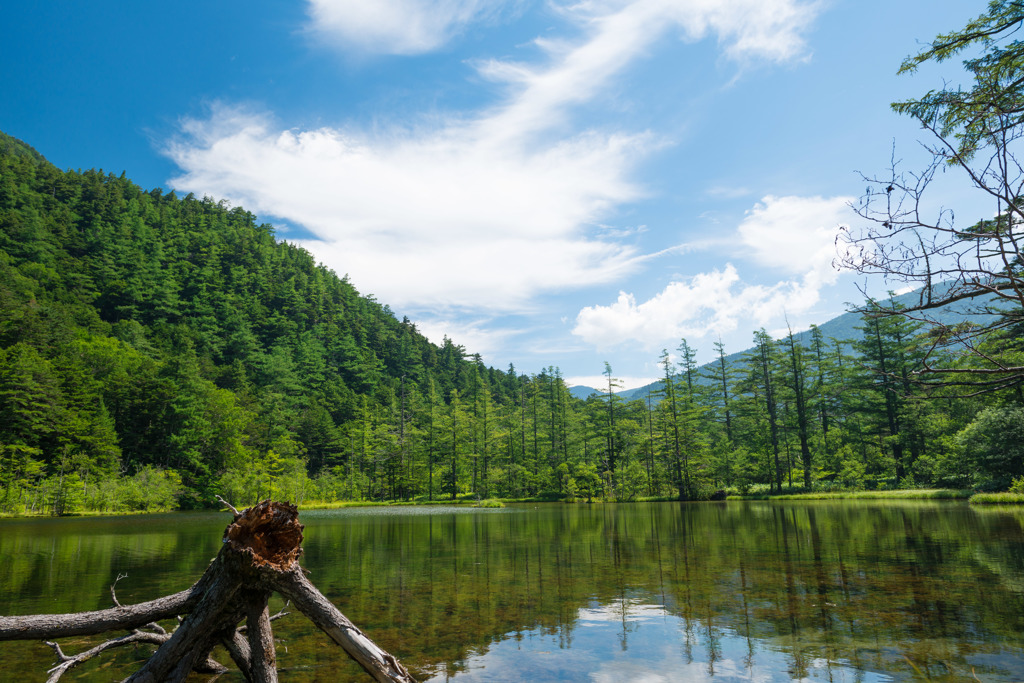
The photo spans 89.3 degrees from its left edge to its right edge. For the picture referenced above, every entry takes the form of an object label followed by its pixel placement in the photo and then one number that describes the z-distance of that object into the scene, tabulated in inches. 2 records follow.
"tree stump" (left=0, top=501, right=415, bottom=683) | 159.5
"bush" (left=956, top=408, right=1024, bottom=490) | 1123.3
